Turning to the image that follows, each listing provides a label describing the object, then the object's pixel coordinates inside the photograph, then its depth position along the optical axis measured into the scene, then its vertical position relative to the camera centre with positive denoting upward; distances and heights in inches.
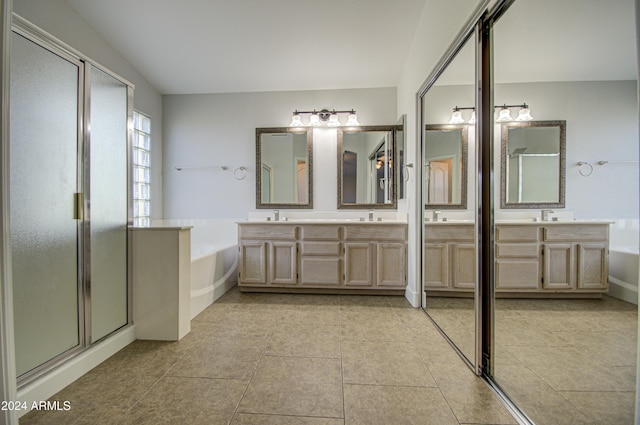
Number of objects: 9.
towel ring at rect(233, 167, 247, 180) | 136.9 +20.2
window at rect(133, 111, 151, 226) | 126.1 +21.4
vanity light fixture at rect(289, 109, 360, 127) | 130.8 +46.9
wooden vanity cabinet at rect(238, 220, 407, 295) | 112.2 -19.7
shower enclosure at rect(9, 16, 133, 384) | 48.8 +2.3
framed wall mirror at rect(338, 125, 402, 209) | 130.1 +22.2
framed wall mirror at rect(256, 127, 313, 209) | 134.0 +22.6
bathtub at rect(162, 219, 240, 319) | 96.2 -20.3
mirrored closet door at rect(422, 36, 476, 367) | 68.1 +3.0
